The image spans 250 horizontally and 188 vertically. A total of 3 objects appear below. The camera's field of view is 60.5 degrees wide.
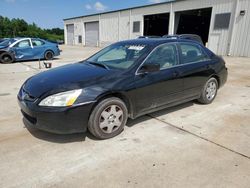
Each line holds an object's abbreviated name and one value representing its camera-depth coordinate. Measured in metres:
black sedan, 2.85
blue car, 11.41
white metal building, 15.29
